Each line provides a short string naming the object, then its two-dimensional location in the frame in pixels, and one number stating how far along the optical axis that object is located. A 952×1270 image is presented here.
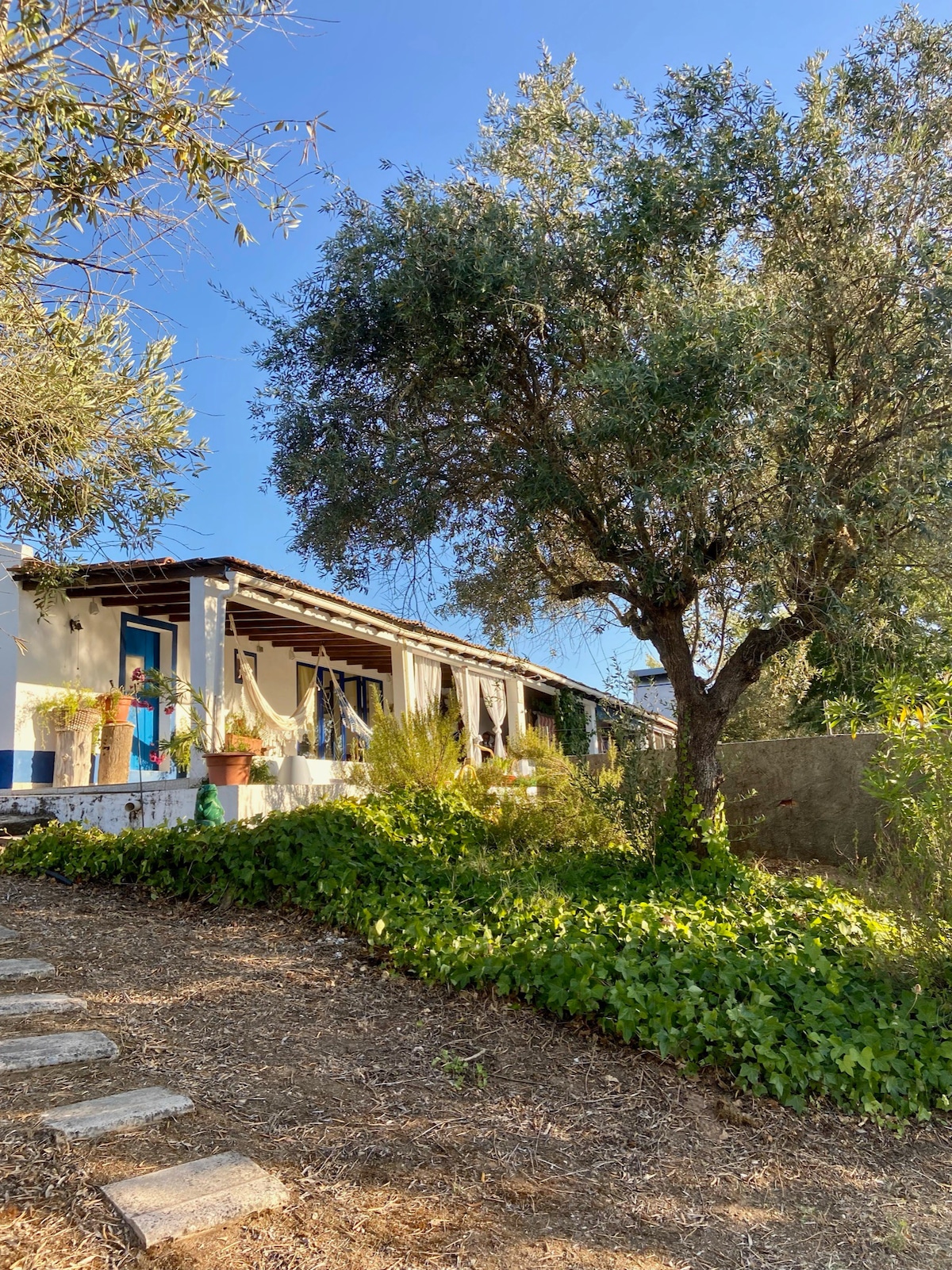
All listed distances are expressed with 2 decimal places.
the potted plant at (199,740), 8.69
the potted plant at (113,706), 11.05
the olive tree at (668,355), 6.07
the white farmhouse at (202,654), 9.37
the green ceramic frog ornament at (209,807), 7.65
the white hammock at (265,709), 11.56
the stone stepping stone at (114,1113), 2.98
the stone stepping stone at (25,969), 4.63
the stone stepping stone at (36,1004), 4.11
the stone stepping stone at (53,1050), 3.54
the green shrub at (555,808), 7.46
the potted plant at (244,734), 9.34
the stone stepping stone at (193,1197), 2.51
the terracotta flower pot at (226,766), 8.66
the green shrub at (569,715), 21.09
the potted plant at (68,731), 10.62
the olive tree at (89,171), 3.98
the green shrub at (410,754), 8.53
